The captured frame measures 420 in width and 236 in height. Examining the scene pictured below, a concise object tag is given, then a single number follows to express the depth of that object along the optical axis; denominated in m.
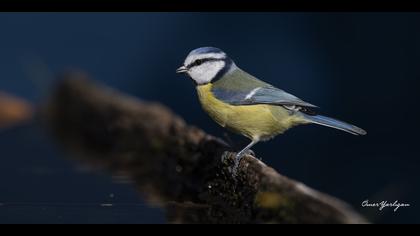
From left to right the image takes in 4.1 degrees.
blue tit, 3.25
